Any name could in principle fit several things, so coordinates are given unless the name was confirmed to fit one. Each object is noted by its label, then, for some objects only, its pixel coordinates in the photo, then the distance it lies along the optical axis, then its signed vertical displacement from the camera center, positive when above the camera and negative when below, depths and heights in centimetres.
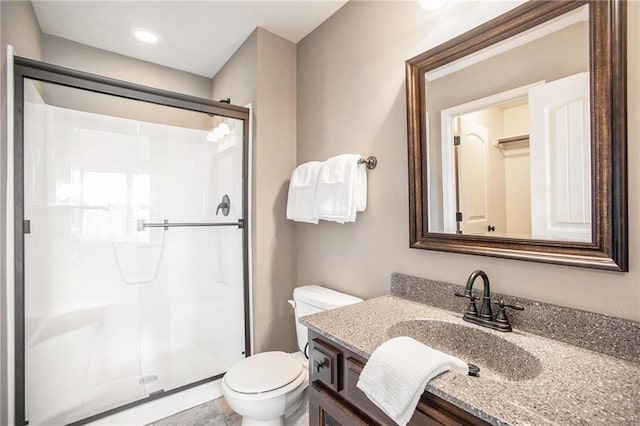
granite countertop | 60 -41
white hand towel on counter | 72 -41
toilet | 138 -81
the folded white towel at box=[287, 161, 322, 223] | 180 +14
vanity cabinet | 74 -56
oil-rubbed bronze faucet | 103 -35
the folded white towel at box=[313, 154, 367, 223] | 157 +14
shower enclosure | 154 -17
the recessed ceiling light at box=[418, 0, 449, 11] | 122 +86
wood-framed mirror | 86 +27
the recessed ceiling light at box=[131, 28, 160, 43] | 210 +131
